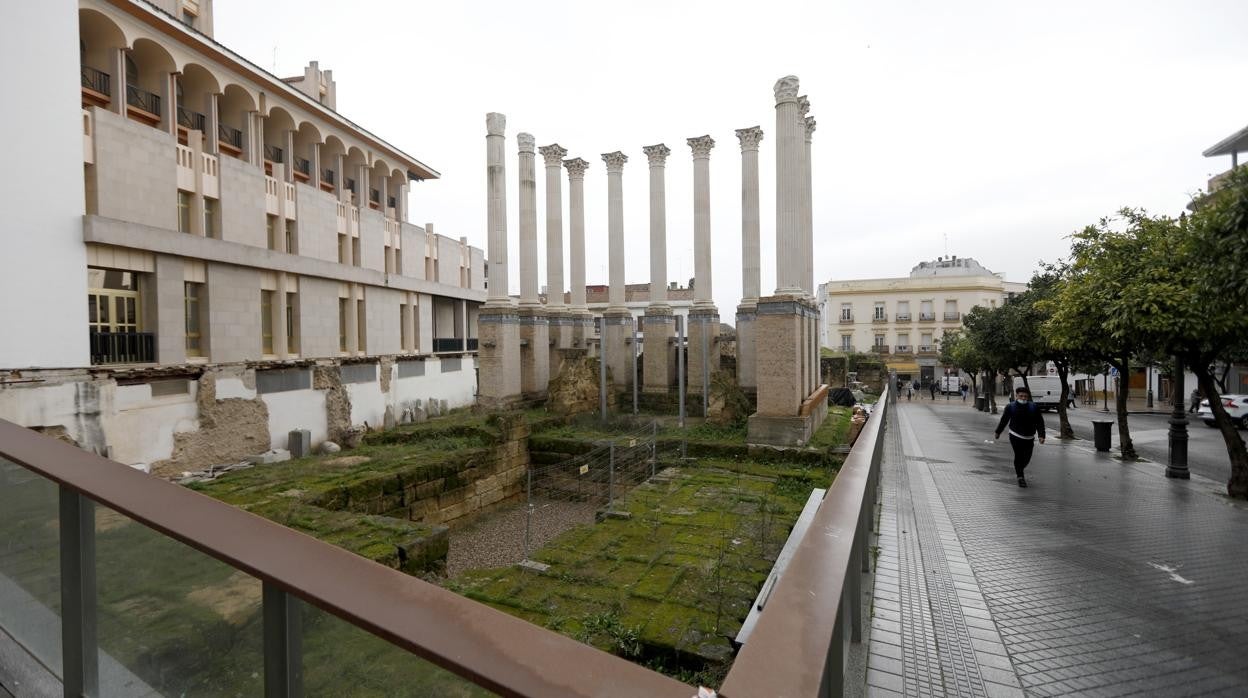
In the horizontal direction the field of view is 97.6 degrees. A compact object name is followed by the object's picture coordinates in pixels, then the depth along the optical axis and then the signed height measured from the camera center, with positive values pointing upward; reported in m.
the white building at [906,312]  44.22 +2.45
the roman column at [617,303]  21.00 +1.69
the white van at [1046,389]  30.05 -2.75
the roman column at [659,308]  20.02 +1.37
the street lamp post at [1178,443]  9.84 -1.90
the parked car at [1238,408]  19.08 -2.56
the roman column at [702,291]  19.58 +2.00
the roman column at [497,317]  19.31 +1.07
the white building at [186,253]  10.88 +2.71
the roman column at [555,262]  21.44 +3.41
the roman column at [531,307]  20.67 +1.52
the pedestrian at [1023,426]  8.49 -1.37
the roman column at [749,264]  19.16 +2.89
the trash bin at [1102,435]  13.33 -2.37
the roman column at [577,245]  22.20 +4.16
